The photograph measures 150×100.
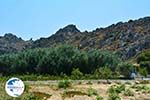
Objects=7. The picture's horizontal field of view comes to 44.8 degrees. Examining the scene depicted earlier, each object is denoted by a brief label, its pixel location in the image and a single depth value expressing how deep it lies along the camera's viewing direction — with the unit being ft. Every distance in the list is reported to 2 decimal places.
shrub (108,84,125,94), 63.18
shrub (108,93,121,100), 51.88
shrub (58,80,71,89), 70.90
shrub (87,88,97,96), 60.99
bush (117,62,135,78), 119.73
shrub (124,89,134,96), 61.65
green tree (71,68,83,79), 98.25
